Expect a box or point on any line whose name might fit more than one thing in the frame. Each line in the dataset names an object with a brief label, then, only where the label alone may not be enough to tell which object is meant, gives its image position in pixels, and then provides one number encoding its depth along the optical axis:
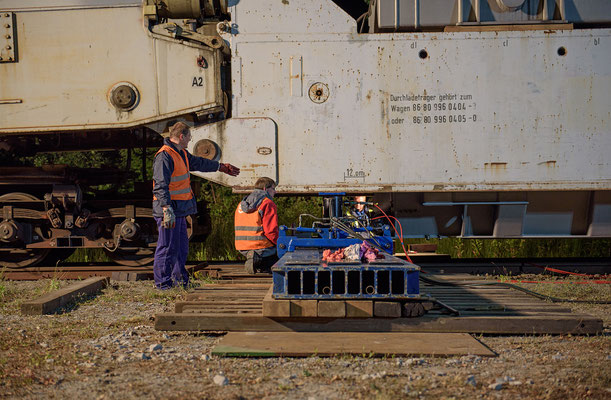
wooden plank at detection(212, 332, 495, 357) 3.74
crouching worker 6.41
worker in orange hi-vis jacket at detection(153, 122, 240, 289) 6.07
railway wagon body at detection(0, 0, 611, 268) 6.82
